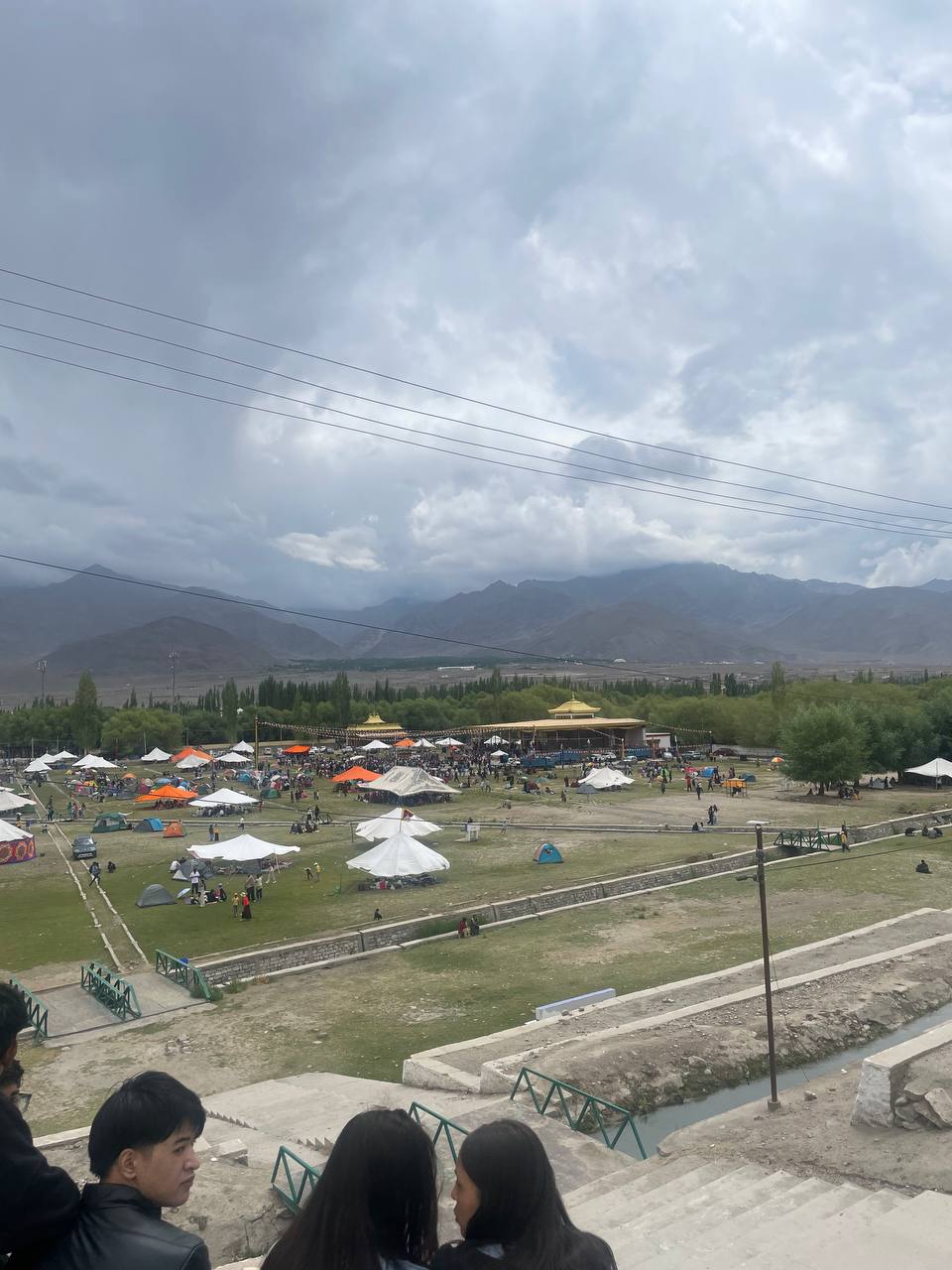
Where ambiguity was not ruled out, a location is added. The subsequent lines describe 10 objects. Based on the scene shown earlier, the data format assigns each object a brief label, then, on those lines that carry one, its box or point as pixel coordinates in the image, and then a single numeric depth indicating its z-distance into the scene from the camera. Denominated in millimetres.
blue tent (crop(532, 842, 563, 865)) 32531
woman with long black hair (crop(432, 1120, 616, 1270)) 2594
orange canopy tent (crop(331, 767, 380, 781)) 53094
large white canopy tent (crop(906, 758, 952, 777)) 51812
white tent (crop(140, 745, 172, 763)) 75062
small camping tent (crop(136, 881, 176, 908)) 27891
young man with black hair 2432
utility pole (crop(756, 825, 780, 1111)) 12055
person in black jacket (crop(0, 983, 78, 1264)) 2455
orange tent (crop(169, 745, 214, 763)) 64688
